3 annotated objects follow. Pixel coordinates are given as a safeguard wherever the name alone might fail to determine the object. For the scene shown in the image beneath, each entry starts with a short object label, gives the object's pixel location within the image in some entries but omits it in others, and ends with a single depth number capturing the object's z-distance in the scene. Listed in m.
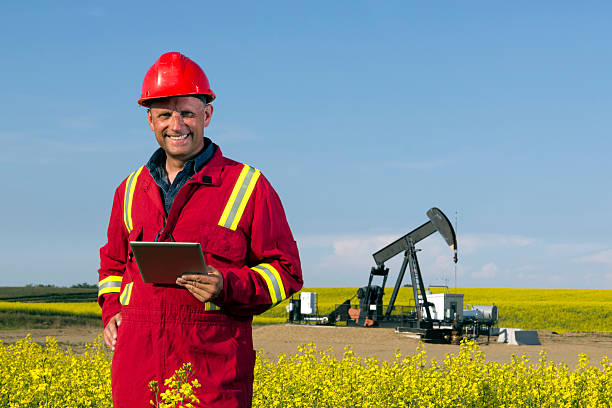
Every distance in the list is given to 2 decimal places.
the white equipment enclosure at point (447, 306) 26.91
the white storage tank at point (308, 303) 32.31
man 3.13
